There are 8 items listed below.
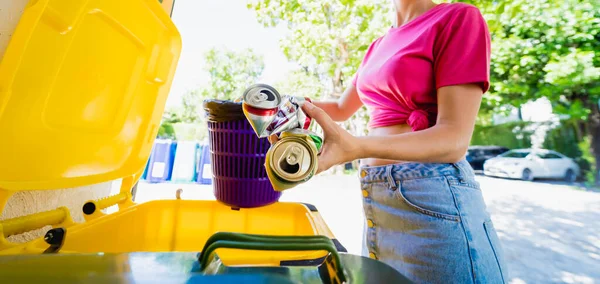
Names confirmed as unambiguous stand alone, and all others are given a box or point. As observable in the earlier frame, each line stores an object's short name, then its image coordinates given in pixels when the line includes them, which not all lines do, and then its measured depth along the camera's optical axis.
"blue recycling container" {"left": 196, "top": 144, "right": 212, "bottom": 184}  5.45
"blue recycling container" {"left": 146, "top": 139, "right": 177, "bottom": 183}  5.36
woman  0.64
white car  7.13
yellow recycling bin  0.55
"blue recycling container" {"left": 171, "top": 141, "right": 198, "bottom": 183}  5.55
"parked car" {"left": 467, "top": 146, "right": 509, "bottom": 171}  8.41
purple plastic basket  0.82
